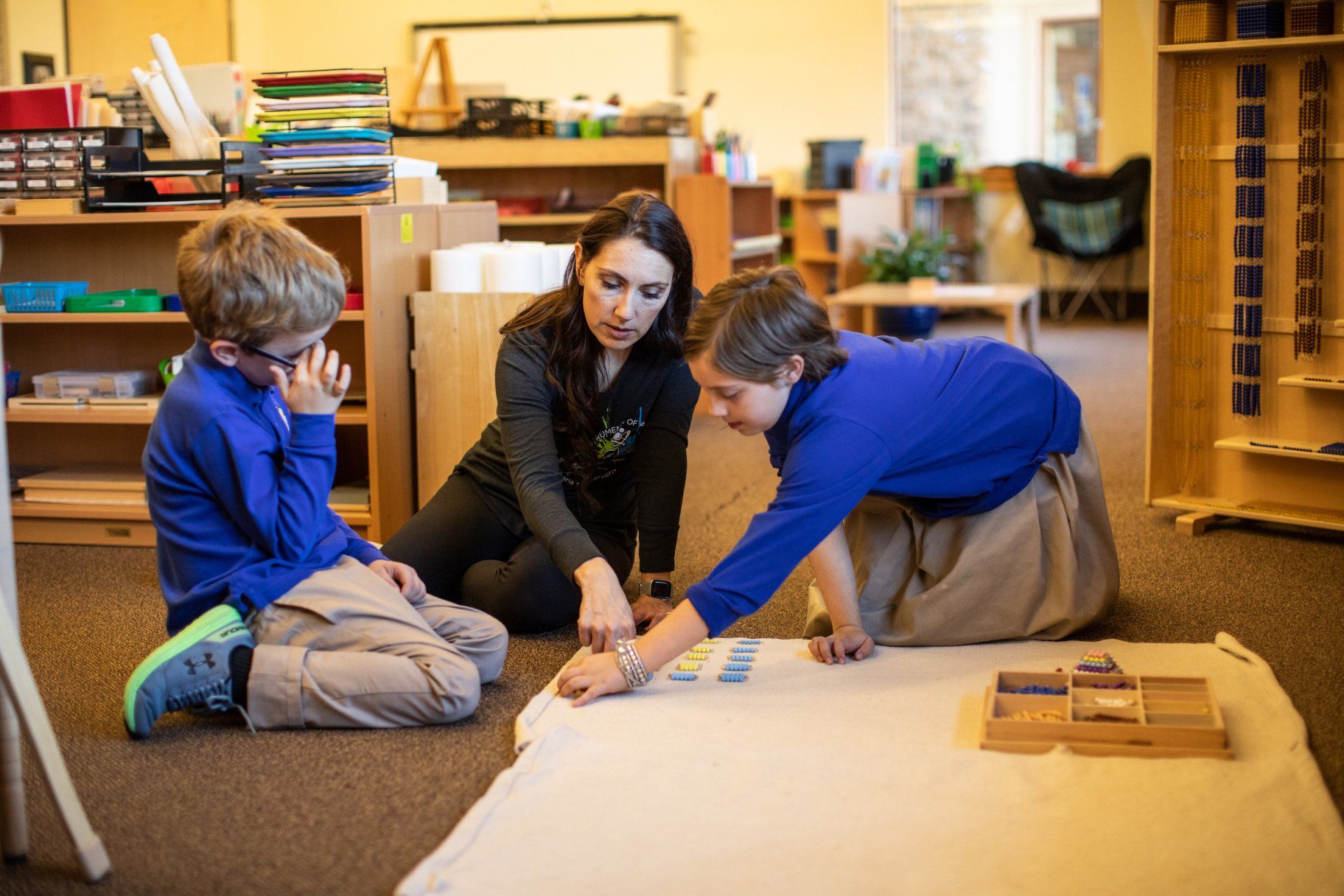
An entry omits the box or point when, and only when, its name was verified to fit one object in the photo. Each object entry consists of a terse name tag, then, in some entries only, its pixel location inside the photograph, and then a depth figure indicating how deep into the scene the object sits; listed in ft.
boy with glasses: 5.43
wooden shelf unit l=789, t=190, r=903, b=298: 21.22
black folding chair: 24.36
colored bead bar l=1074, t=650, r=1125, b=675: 5.97
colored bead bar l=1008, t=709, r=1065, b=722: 5.33
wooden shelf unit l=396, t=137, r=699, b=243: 14.79
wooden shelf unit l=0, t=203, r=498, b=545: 8.79
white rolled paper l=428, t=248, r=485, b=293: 8.97
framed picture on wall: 20.11
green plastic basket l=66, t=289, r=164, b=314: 9.05
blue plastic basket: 9.25
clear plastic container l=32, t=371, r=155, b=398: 9.54
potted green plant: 19.76
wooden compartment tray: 5.05
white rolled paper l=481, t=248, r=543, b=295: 8.86
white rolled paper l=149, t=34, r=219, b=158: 9.27
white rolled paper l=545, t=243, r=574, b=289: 9.25
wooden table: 17.03
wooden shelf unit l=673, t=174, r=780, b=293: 14.52
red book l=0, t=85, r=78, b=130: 9.77
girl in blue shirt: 5.51
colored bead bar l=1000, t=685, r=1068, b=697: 5.64
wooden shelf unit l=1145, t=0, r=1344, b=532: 8.82
